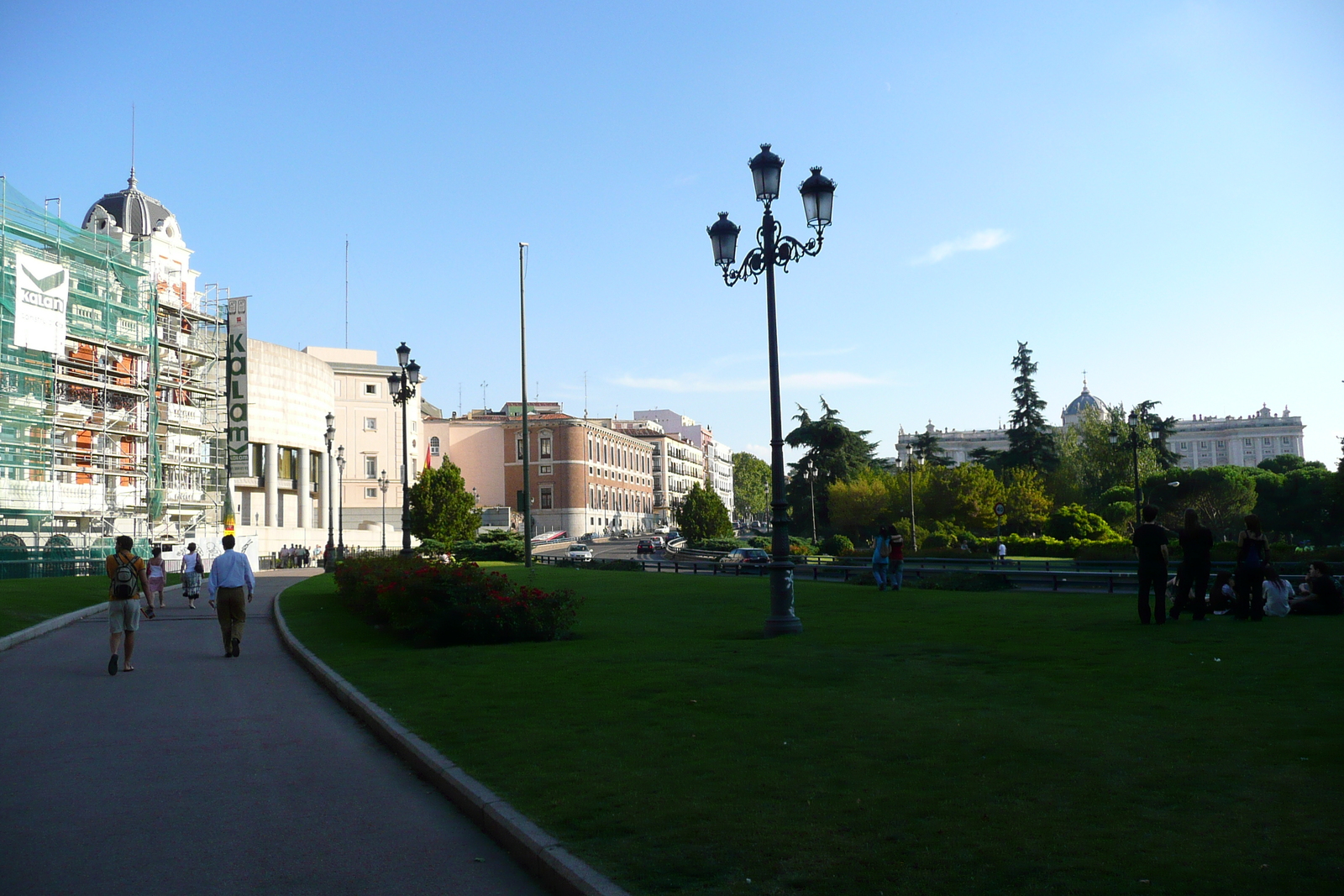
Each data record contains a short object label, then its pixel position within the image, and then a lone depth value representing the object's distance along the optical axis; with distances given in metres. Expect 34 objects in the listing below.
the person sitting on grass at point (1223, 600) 15.37
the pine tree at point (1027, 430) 76.38
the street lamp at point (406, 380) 28.59
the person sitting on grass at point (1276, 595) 14.88
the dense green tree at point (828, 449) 76.62
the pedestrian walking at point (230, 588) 15.09
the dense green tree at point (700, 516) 79.19
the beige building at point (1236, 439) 167.88
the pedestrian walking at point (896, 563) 25.18
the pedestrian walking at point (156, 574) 25.22
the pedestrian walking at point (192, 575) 27.19
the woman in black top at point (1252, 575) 14.61
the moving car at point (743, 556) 50.42
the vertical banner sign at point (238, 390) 63.53
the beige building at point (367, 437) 92.44
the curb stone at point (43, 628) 17.48
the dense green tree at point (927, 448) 90.26
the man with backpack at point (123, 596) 13.49
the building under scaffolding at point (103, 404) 40.88
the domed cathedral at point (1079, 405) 153.62
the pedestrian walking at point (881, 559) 26.49
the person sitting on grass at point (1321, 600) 15.09
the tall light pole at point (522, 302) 38.75
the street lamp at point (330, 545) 49.07
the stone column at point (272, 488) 75.69
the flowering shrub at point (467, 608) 14.88
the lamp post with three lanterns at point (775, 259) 14.66
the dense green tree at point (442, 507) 67.19
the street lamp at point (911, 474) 56.16
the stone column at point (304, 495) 78.88
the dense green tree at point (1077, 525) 55.97
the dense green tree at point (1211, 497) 63.00
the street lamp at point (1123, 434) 72.12
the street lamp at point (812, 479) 75.81
